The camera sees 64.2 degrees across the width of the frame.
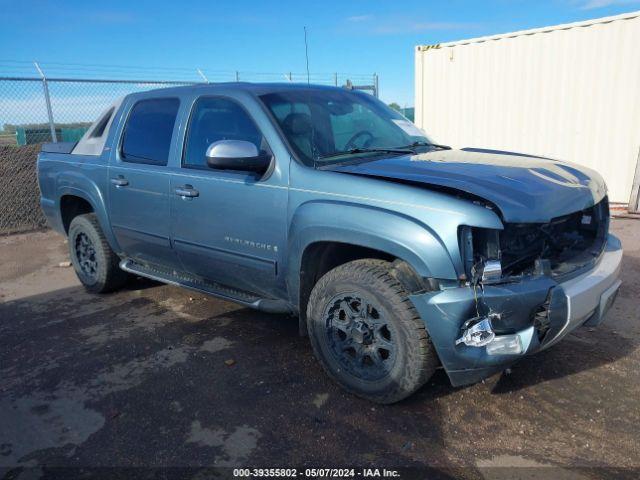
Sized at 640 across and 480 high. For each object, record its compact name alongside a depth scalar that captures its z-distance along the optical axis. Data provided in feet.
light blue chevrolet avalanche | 8.24
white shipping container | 24.82
